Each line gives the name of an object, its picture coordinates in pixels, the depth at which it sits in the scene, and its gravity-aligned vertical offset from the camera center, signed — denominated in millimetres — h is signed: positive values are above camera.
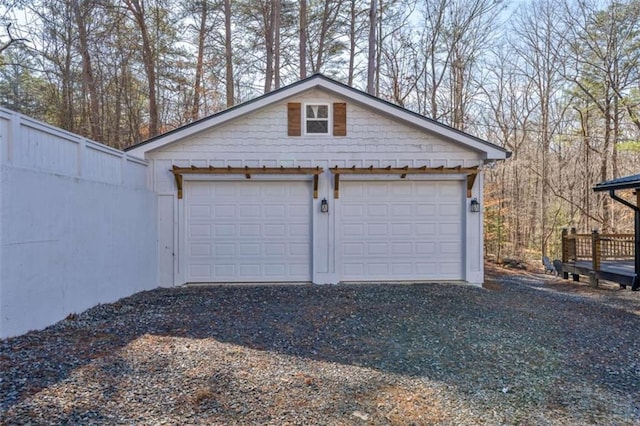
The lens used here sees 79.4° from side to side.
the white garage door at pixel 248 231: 8258 -377
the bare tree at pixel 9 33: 8573 +4250
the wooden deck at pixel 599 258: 9133 -1227
